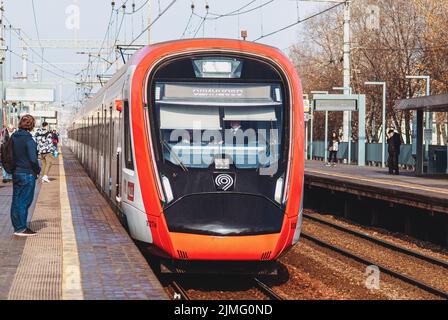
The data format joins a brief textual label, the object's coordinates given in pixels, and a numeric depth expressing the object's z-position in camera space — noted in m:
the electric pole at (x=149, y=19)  31.64
